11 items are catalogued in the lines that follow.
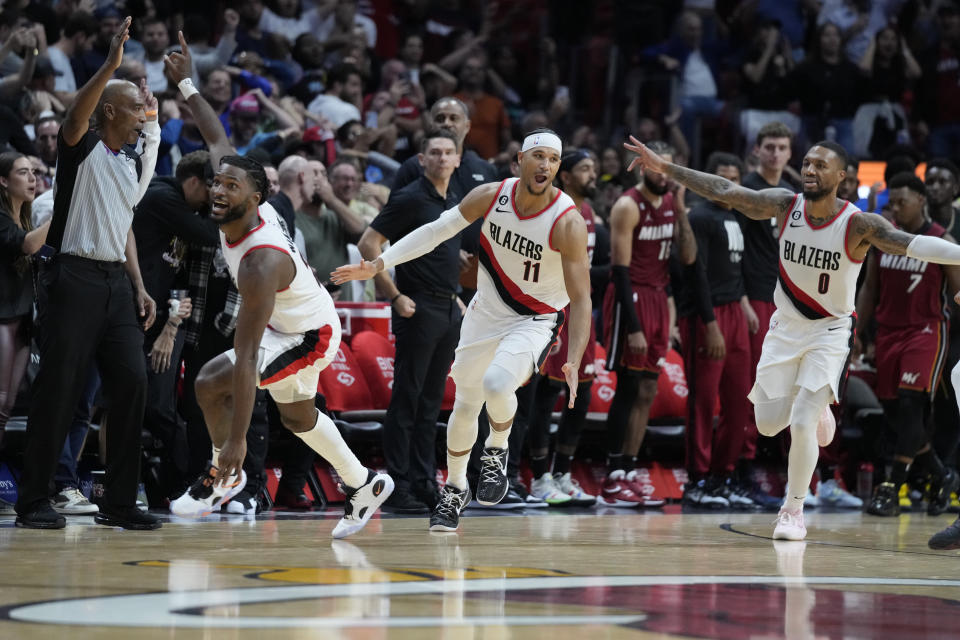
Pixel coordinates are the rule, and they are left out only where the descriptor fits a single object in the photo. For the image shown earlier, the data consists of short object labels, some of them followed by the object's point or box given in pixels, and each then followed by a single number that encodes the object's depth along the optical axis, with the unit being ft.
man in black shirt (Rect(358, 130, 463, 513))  61.46
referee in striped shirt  48.08
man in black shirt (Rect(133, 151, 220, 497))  58.54
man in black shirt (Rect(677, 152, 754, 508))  70.64
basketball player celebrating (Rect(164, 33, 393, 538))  45.11
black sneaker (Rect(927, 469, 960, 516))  71.15
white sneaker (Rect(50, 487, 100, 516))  56.54
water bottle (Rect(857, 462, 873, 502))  79.41
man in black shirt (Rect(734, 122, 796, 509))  71.46
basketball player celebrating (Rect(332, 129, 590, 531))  50.24
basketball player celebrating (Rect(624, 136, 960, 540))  54.75
